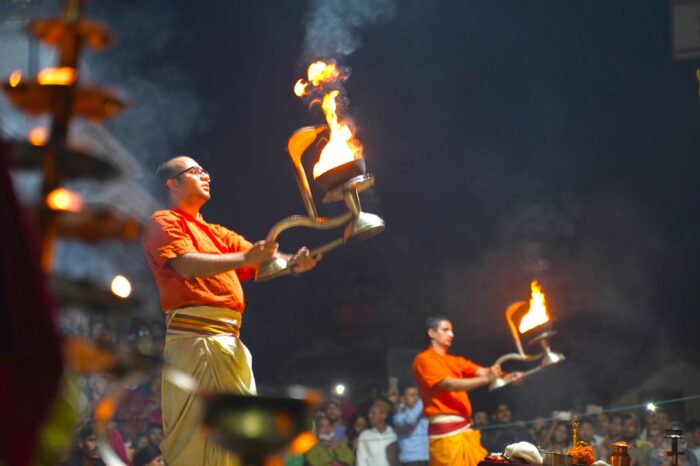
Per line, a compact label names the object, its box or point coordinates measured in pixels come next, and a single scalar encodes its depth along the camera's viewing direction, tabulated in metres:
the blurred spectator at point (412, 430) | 8.12
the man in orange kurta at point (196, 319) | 4.23
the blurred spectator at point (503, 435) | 8.38
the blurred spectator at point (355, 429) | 8.07
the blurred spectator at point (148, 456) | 6.59
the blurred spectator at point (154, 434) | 6.92
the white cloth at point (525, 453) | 5.04
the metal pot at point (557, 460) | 4.98
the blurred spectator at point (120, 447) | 6.51
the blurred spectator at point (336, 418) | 8.09
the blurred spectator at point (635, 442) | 7.73
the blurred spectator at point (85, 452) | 6.38
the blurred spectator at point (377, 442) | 8.04
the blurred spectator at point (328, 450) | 7.56
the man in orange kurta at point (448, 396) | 7.21
